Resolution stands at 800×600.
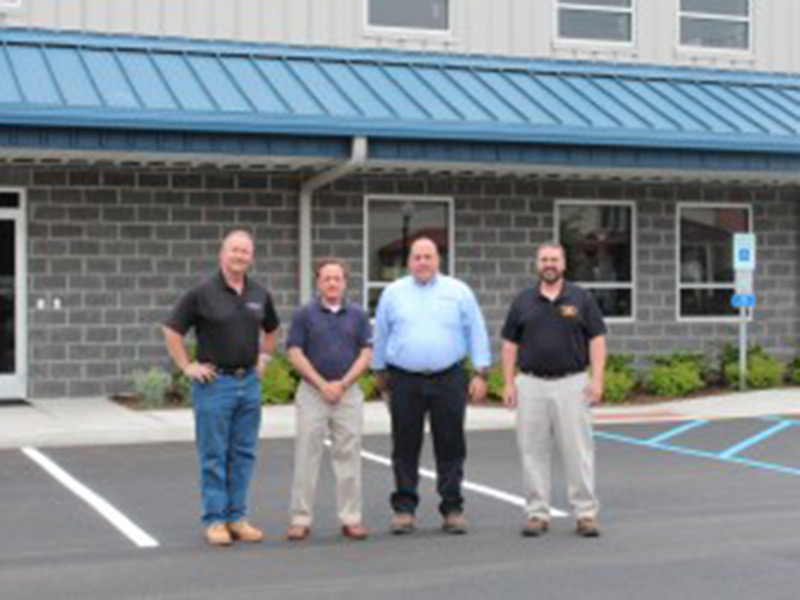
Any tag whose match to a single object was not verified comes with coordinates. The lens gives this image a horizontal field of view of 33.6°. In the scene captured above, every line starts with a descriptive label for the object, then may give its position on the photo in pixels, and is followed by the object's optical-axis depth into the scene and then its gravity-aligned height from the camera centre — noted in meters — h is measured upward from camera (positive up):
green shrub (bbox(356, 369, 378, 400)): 16.92 -1.34
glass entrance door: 16.62 -0.27
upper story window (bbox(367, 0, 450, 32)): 19.28 +3.91
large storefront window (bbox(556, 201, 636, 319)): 19.28 +0.46
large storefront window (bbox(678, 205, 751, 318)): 19.92 +0.36
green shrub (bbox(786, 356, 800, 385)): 19.66 -1.35
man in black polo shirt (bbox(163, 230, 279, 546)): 8.20 -0.61
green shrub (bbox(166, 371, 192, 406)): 16.41 -1.38
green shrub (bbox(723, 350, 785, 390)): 18.91 -1.32
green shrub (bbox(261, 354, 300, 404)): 16.41 -1.29
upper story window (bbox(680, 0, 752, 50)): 21.14 +4.14
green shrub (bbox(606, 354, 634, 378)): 18.37 -1.16
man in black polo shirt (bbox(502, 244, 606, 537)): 8.53 -0.67
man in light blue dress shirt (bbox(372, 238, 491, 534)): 8.56 -0.60
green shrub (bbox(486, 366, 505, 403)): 17.28 -1.39
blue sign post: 17.80 +0.18
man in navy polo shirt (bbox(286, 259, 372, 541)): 8.38 -0.77
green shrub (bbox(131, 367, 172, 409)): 15.99 -1.30
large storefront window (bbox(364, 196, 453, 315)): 18.27 +0.68
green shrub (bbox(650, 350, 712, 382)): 18.97 -1.14
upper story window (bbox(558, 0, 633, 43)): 20.34 +4.04
